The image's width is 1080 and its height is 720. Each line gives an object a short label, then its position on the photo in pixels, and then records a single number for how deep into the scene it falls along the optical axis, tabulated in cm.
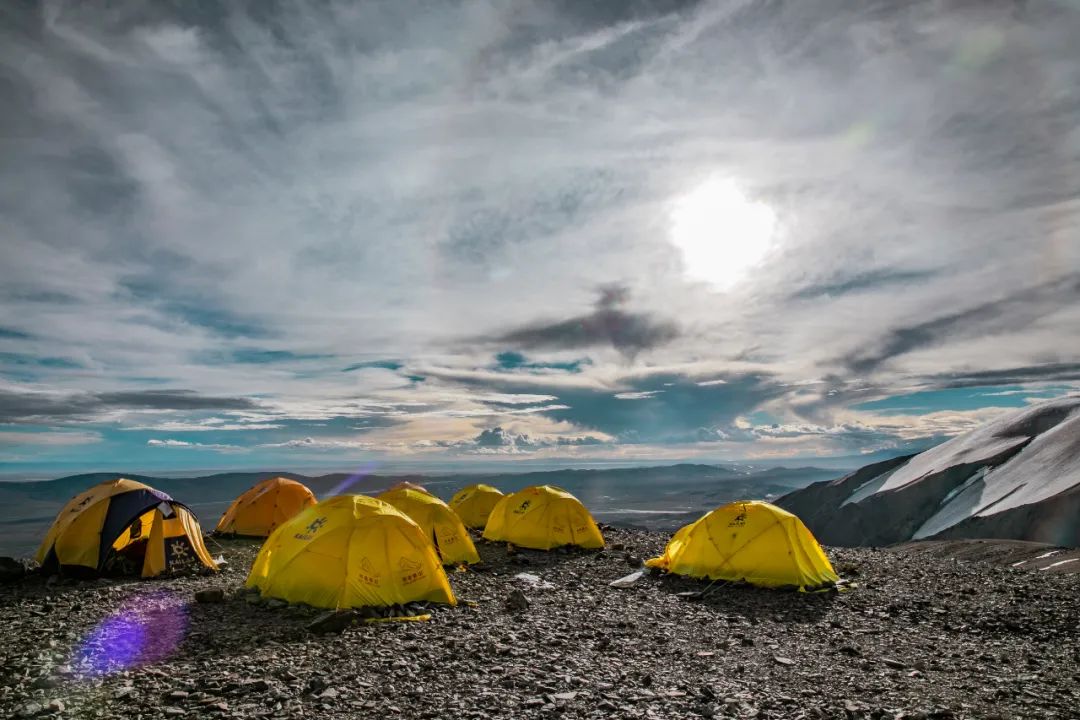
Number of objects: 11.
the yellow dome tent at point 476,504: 3625
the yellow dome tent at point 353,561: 1563
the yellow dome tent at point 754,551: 2031
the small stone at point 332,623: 1358
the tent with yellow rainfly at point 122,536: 1948
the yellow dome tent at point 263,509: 3189
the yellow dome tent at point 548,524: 2758
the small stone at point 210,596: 1639
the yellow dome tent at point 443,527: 2270
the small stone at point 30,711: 910
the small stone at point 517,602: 1677
